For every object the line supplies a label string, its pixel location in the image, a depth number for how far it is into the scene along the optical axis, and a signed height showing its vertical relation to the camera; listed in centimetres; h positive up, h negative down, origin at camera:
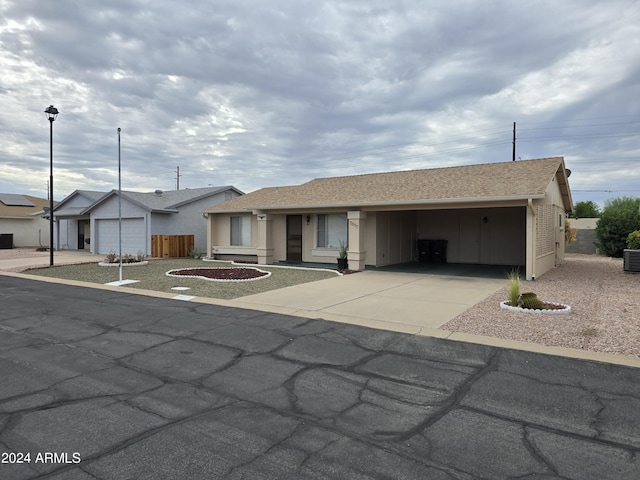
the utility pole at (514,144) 3394 +716
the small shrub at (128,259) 1986 -113
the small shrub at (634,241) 1734 -23
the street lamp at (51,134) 1767 +425
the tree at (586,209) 4972 +316
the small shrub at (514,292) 891 -118
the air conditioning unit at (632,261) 1573 -93
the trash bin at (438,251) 2036 -74
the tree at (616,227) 2373 +48
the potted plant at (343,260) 1725 -99
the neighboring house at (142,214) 2505 +127
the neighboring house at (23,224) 3559 +94
